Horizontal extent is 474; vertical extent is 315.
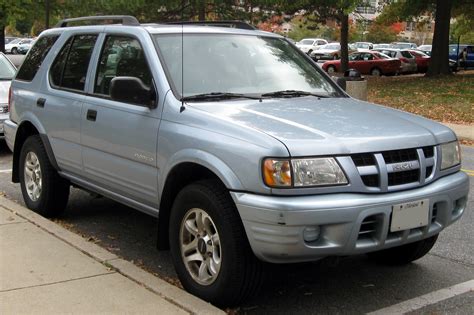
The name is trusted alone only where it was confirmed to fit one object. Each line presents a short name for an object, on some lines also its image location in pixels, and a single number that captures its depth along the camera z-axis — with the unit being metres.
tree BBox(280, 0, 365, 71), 22.52
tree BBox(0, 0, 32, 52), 21.78
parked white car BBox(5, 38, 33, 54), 52.46
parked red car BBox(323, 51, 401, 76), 34.78
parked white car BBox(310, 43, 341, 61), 48.50
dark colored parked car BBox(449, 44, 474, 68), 39.19
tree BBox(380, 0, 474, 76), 25.34
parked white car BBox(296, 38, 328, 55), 54.91
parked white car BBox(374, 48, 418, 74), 36.03
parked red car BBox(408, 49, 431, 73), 37.08
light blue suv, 3.46
